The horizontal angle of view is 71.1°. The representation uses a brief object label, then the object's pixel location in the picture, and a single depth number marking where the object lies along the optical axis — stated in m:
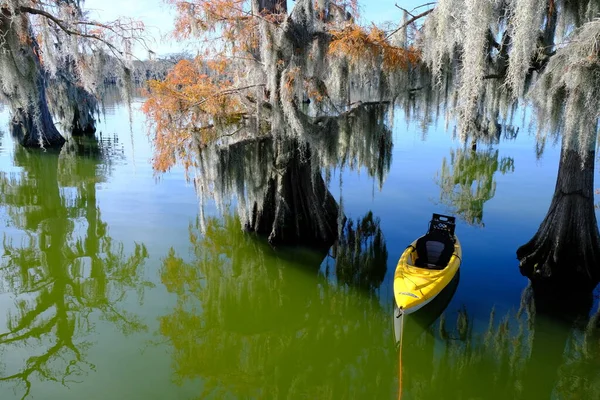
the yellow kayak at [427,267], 5.82
